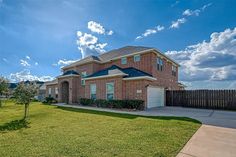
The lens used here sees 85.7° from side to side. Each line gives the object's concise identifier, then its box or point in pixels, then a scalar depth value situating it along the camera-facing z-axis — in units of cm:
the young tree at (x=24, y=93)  887
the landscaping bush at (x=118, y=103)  1276
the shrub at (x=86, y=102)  1643
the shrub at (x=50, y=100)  2225
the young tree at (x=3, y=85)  1675
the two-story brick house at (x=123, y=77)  1400
